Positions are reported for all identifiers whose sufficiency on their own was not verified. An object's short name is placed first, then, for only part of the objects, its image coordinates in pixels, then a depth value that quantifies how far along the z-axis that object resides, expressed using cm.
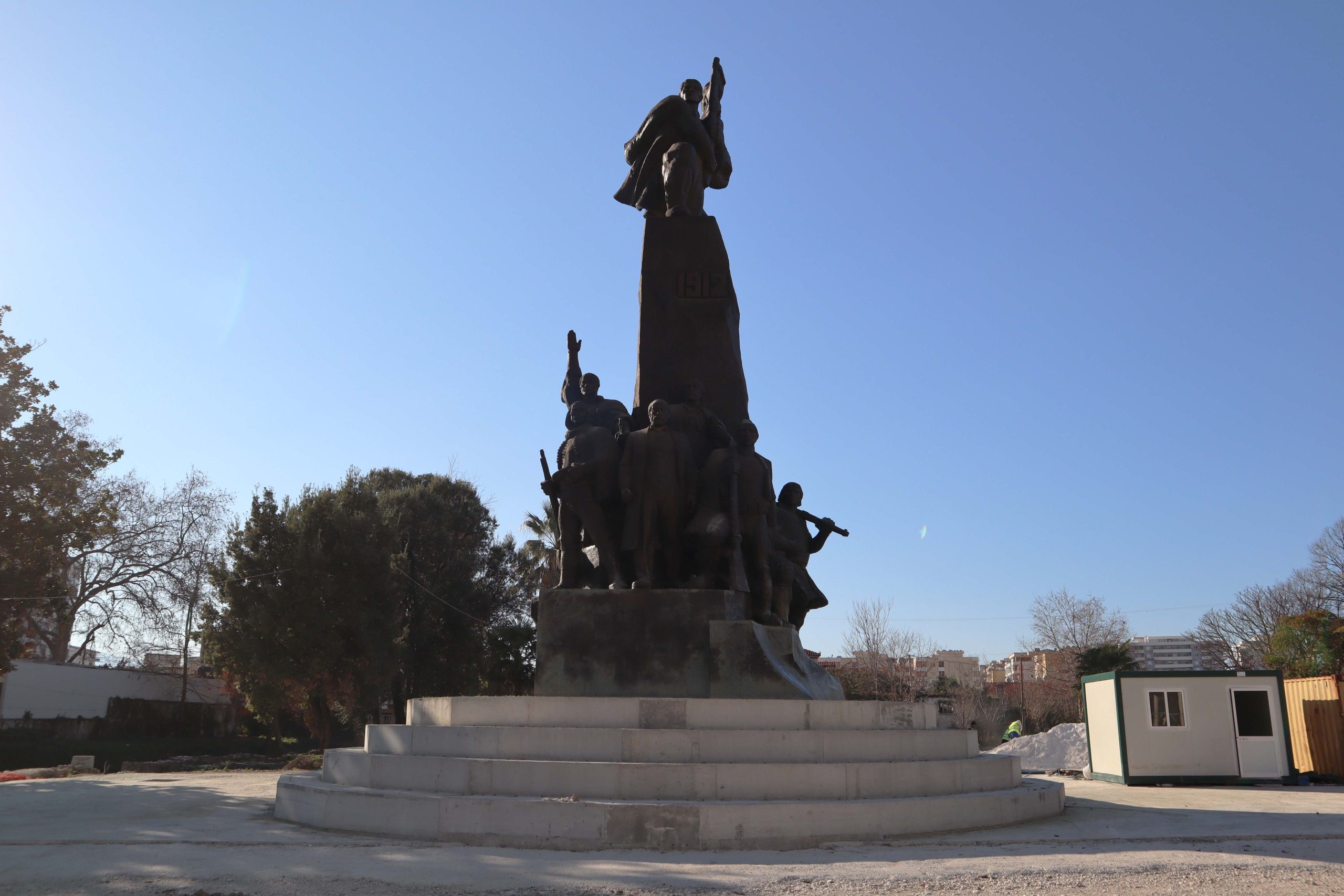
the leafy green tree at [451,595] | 3130
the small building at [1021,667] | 5916
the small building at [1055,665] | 4628
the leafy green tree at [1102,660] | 2952
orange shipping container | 1438
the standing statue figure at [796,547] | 1016
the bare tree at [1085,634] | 4850
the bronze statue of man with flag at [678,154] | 1167
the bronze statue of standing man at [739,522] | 935
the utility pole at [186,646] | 3206
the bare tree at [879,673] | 4012
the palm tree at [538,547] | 3197
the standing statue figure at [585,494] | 942
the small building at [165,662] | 3750
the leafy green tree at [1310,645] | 1972
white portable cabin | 1352
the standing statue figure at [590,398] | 1057
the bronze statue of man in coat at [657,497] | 933
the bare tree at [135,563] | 3150
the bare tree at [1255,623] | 4309
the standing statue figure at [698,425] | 1017
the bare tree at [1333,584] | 3884
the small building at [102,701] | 2853
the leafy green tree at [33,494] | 1878
